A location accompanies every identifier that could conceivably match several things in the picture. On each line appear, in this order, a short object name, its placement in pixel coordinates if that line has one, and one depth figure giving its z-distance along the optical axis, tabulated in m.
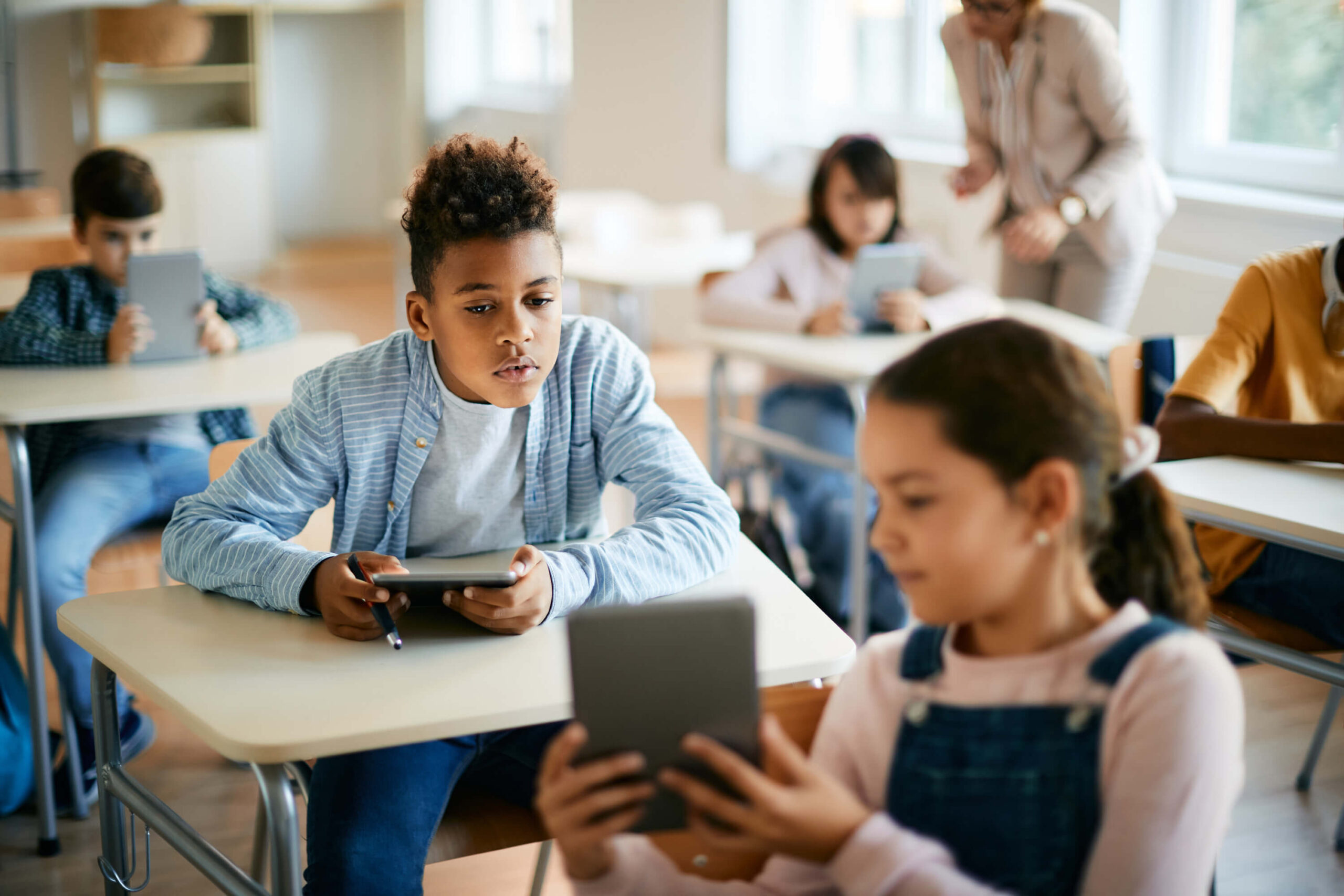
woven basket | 7.14
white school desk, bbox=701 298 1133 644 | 2.60
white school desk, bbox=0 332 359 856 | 2.04
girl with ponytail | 0.81
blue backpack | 2.14
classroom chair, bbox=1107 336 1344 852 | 2.09
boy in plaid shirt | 2.21
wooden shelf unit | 7.34
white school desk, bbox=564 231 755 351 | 3.76
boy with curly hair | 1.27
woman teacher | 2.84
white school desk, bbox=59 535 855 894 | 1.09
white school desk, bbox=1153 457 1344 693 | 1.52
